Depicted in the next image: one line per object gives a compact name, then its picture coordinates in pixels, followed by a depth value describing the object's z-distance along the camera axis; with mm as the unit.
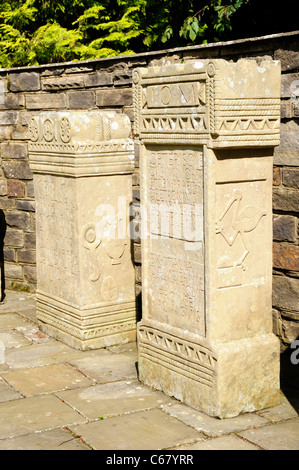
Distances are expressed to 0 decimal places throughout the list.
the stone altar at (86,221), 5121
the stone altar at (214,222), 3748
